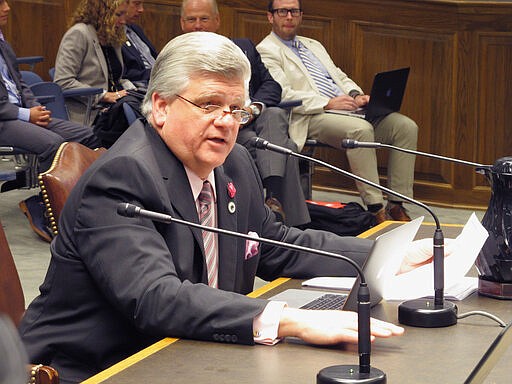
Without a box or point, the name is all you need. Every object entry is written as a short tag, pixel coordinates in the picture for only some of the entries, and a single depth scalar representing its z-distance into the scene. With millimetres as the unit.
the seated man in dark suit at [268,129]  8010
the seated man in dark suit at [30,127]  8039
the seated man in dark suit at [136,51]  9556
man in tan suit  9082
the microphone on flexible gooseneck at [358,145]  3539
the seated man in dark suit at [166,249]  2865
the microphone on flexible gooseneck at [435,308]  3050
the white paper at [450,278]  3390
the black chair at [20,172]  7933
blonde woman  9064
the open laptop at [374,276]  2865
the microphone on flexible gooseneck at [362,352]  2434
